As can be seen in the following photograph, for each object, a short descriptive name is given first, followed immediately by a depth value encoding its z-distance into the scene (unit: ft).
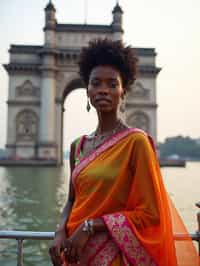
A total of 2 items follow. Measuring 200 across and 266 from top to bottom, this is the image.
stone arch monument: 95.96
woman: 4.40
